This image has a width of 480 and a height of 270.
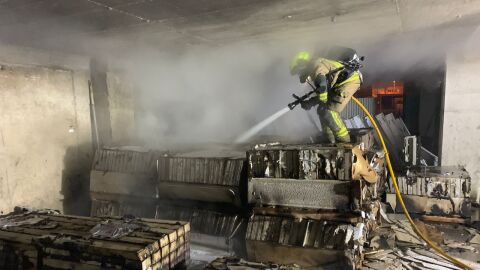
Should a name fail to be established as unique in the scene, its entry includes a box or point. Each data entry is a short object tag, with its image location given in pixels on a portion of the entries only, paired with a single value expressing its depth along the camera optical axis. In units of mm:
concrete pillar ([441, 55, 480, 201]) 7109
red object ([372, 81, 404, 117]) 13898
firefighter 5461
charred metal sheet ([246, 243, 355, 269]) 4196
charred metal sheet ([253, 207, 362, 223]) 4332
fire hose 4395
